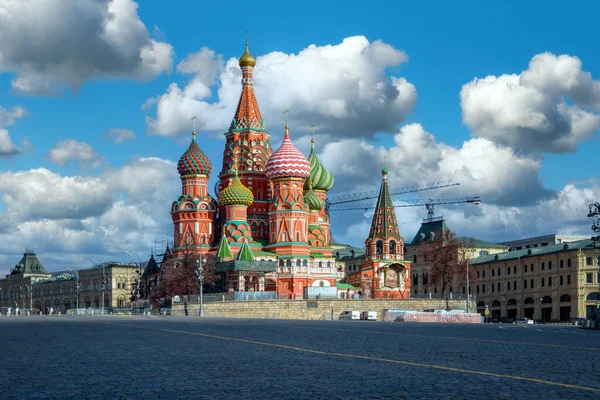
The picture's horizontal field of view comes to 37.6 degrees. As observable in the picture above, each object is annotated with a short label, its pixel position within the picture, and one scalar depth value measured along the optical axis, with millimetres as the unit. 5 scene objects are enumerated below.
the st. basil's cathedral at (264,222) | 100812
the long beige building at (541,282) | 103250
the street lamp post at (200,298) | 81400
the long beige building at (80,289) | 167500
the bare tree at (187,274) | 97456
